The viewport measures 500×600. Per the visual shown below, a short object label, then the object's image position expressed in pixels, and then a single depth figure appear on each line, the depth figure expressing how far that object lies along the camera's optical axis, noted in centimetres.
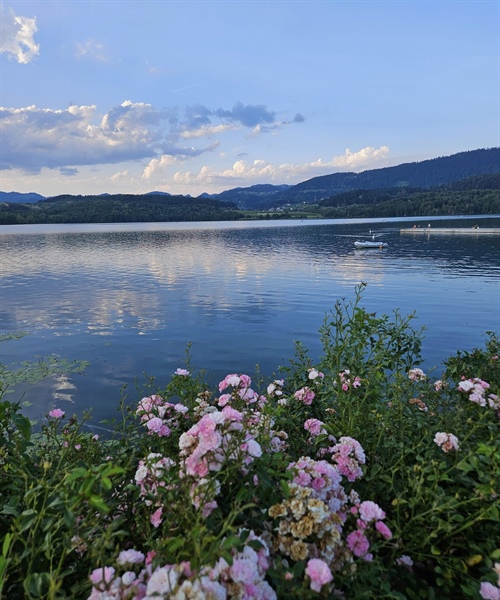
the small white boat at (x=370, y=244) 6306
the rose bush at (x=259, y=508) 183
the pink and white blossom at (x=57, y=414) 391
